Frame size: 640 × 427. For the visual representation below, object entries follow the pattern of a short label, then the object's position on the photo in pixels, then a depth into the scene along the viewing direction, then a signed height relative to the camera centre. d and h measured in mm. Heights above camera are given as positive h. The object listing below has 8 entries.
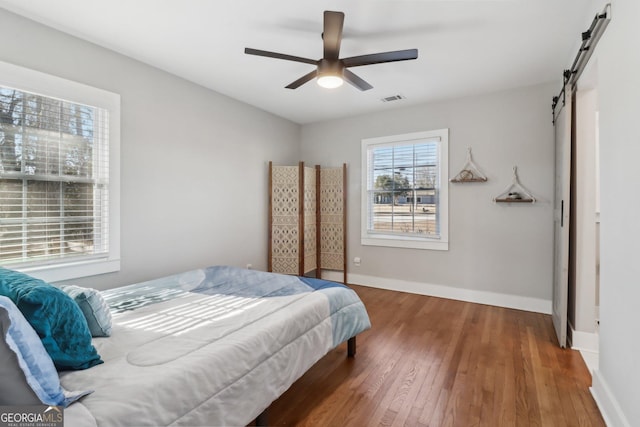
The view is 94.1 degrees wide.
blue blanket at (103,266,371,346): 2223 -650
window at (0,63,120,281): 2246 +282
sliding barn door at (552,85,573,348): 2555 +0
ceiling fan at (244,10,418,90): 1981 +1155
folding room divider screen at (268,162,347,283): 4547 -127
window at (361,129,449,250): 4137 +311
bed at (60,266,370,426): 1147 -673
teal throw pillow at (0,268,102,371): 1173 -451
